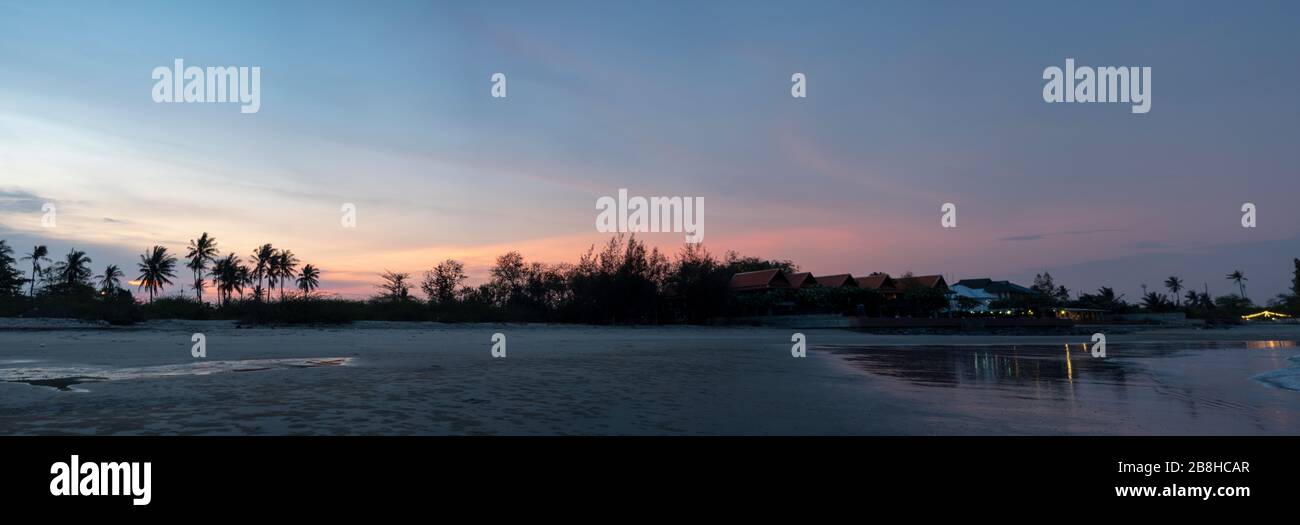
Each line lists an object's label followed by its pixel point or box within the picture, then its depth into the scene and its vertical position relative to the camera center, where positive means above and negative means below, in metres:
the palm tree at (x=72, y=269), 84.56 +1.56
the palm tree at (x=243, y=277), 97.12 +0.49
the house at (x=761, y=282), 69.62 -0.41
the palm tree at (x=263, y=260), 98.06 +3.07
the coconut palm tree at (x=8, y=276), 70.62 +0.52
